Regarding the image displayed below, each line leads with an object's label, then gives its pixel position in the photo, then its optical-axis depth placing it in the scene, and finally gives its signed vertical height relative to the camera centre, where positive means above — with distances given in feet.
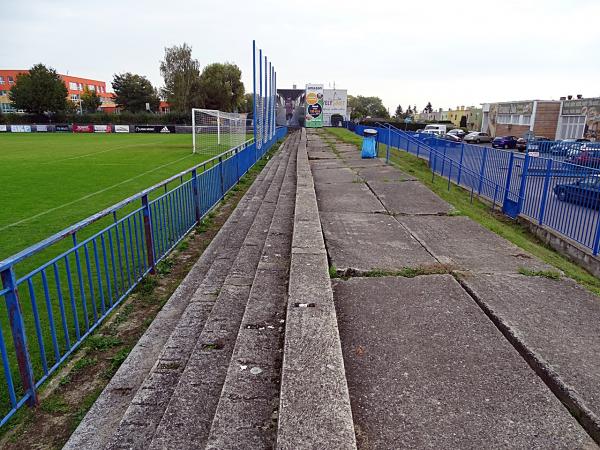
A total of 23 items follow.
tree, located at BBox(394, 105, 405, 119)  422.00 +7.34
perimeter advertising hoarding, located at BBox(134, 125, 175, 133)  165.99 -5.11
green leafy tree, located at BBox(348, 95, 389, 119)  384.06 +12.35
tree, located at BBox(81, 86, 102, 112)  258.78 +7.62
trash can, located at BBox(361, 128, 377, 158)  61.41 -4.13
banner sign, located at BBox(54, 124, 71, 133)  166.86 -5.52
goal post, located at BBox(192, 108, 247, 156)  84.75 -3.33
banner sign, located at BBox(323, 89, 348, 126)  205.98 +7.72
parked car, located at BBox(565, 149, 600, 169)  39.93 -3.36
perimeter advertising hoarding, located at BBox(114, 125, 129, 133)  167.73 -5.16
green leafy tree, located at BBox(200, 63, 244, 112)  223.51 +15.90
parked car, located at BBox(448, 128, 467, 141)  149.83 -4.76
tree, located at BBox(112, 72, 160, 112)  263.70 +14.15
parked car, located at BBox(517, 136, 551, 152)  118.97 -6.22
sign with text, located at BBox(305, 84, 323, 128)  183.73 +5.96
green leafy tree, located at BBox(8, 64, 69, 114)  189.78 +9.19
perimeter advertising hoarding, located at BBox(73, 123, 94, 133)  164.45 -5.49
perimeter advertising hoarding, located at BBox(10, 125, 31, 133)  158.92 -5.52
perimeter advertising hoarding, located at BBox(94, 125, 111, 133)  166.71 -5.26
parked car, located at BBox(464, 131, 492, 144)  146.00 -5.83
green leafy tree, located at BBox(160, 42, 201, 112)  218.38 +20.99
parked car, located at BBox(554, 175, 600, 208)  25.36 -4.26
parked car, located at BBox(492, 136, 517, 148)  124.67 -6.06
